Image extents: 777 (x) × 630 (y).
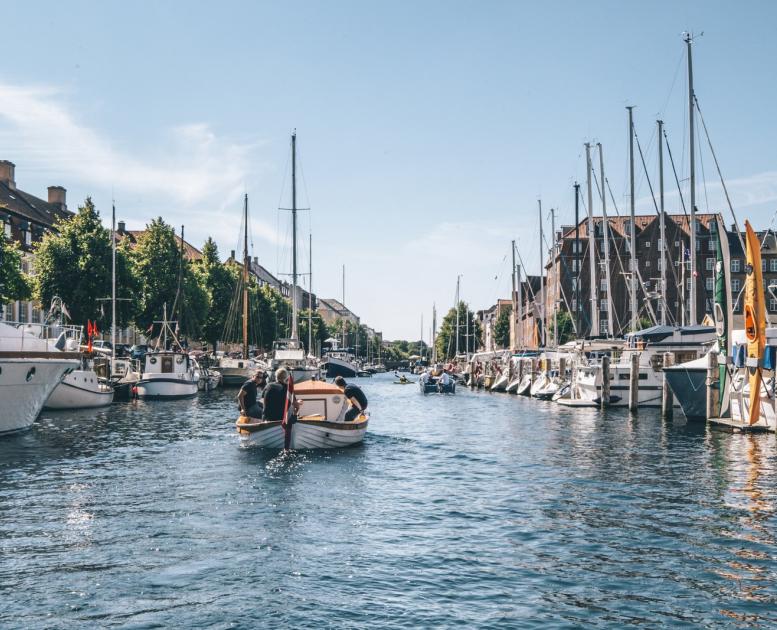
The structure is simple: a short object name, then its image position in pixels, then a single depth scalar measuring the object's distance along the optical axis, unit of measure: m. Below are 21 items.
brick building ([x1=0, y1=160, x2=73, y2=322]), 74.94
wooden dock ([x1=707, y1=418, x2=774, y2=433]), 32.72
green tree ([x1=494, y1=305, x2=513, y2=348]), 152.12
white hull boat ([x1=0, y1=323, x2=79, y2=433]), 29.28
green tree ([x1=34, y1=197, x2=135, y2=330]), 61.94
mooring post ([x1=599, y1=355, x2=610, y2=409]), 51.44
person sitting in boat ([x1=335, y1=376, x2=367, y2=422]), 27.89
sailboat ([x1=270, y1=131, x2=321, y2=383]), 66.94
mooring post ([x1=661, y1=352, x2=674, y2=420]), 42.28
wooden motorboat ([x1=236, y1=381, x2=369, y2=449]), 25.72
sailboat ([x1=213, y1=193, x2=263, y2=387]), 79.56
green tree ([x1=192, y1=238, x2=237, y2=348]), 91.31
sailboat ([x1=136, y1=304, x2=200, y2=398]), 58.06
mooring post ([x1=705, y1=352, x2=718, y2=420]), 37.06
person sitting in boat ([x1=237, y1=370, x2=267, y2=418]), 26.92
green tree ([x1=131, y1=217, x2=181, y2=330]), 76.81
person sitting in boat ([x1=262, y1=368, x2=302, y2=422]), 25.78
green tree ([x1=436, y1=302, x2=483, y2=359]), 159.75
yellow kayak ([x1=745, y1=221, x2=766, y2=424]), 31.80
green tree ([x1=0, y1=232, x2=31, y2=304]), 49.62
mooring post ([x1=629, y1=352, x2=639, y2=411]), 47.66
